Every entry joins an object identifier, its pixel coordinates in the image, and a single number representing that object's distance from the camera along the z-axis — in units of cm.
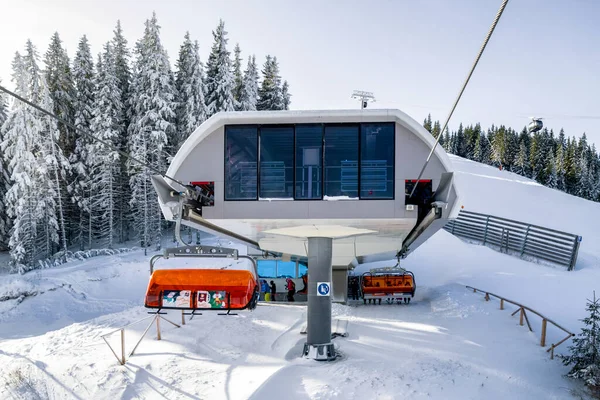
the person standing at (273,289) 2026
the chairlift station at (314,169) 968
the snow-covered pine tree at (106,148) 2912
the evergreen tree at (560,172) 7194
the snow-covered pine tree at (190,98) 2980
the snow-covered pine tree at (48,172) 2681
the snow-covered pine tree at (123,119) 3186
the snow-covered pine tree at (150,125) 2795
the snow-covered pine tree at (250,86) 3479
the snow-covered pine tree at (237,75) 3647
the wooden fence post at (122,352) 1018
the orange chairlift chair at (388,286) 1659
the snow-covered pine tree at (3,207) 2998
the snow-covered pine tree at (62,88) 3075
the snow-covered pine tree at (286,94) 4019
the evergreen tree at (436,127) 11106
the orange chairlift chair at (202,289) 798
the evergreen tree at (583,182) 7162
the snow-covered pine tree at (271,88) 3644
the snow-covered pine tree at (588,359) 811
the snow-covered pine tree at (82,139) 3023
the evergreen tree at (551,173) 6971
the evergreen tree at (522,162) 7675
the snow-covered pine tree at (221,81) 3077
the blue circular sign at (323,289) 1082
